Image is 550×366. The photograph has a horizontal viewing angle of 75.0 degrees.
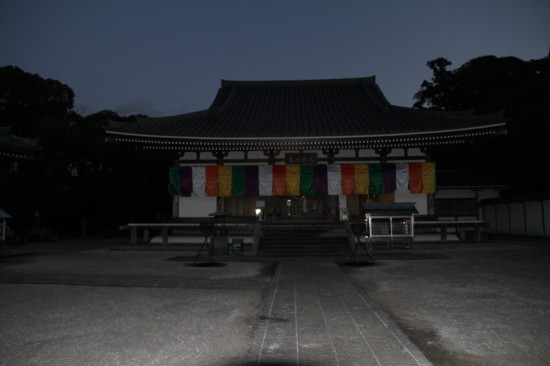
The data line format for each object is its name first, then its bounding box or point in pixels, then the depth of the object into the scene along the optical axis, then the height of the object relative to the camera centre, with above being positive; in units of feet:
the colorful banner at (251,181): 56.80 +4.62
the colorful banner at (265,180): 56.80 +4.75
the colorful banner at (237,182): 56.65 +4.40
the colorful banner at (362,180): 55.96 +4.50
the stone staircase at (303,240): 43.37 -3.92
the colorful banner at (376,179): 55.77 +4.61
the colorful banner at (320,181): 56.44 +4.47
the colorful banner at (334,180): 56.39 +4.57
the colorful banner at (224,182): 56.59 +4.49
